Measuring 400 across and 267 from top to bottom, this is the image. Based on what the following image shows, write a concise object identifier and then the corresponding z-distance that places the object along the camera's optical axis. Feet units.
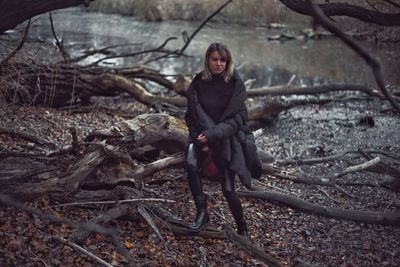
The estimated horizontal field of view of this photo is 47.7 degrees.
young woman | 14.79
